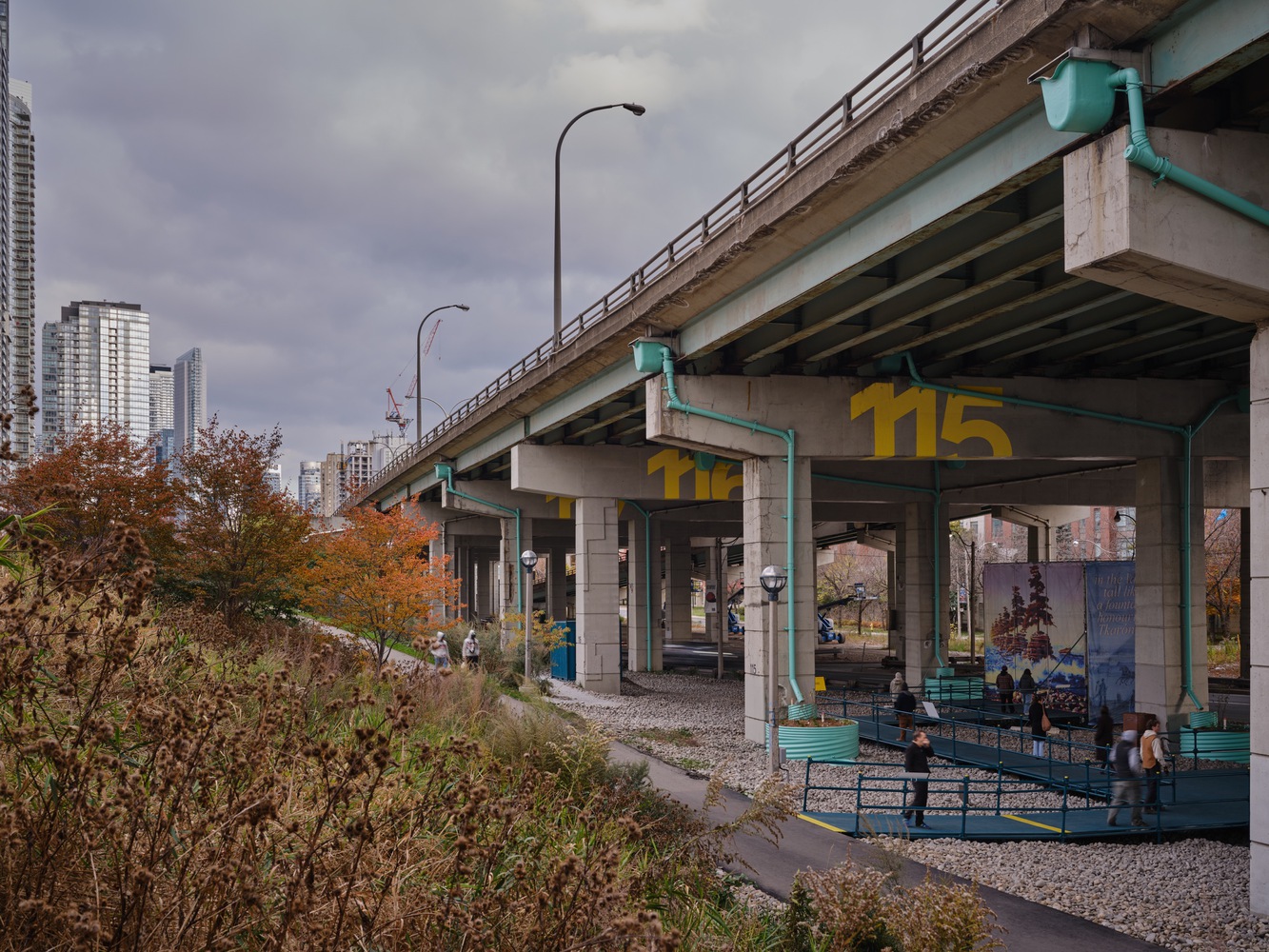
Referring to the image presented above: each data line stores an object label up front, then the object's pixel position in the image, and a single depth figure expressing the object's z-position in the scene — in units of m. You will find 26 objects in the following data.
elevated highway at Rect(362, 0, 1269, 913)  11.26
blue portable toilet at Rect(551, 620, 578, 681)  41.03
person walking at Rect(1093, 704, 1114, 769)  20.91
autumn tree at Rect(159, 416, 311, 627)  26.22
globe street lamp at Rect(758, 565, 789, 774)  19.30
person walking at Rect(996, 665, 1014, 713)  31.37
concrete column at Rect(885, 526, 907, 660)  55.28
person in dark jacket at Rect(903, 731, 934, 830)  15.89
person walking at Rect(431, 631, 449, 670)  28.74
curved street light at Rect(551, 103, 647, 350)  32.38
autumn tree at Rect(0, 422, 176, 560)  23.75
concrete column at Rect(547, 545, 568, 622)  73.38
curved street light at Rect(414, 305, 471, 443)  65.03
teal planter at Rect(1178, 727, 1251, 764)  24.28
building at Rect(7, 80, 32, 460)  162.12
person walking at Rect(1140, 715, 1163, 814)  16.95
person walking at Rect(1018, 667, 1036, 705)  31.70
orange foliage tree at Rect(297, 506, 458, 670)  30.09
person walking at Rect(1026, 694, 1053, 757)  21.61
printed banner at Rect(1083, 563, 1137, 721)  28.52
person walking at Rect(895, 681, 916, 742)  24.97
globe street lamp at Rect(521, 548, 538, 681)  31.26
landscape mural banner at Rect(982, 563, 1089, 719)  30.95
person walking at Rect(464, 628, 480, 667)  31.41
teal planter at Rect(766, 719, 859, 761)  21.39
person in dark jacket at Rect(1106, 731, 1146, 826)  15.95
